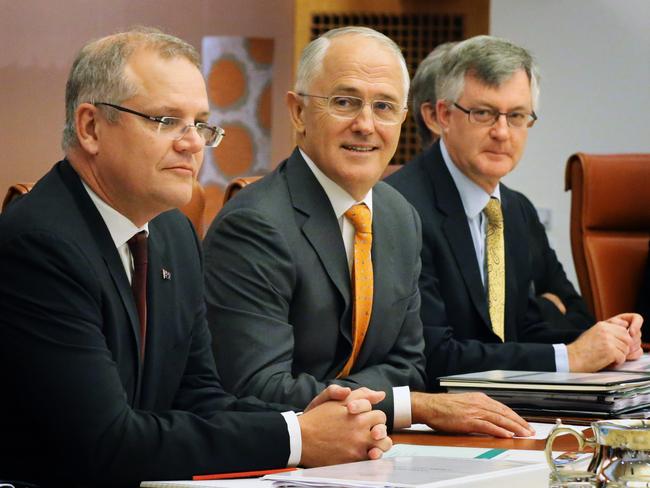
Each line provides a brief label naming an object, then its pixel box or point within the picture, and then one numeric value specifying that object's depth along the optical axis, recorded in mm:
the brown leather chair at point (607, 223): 6741
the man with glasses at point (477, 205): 4997
